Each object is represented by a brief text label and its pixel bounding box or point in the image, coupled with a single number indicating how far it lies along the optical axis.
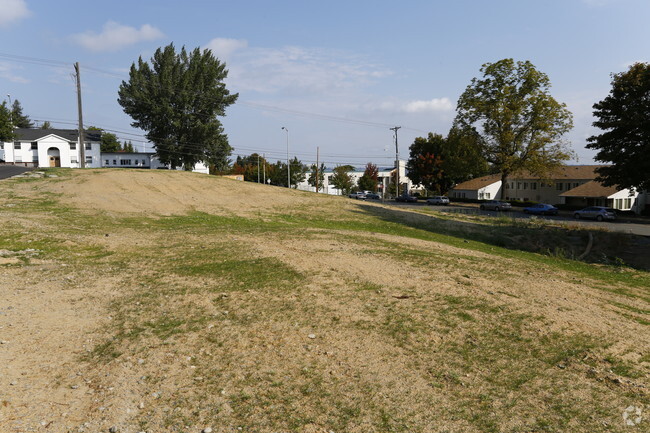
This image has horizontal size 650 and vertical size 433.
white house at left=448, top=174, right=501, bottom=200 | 75.50
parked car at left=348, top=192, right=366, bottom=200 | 77.69
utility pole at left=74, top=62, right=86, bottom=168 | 44.44
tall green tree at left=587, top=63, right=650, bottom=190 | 32.59
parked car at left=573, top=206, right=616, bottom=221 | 42.88
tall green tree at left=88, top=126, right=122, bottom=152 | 115.90
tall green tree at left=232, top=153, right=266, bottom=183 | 103.19
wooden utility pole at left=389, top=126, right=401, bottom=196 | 74.45
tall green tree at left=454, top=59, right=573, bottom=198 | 50.75
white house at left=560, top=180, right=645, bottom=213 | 55.42
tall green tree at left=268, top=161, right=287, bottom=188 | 93.69
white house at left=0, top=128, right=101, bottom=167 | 72.31
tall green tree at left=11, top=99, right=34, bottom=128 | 116.78
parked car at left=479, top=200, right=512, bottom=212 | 54.03
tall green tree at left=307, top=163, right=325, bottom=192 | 102.56
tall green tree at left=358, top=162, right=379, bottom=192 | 99.62
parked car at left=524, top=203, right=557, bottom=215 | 48.75
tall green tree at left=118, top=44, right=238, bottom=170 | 60.56
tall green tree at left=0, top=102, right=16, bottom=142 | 48.28
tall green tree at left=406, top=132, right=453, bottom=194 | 77.12
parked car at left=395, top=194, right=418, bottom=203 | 70.56
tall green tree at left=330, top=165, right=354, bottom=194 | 95.88
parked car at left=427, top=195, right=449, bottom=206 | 63.44
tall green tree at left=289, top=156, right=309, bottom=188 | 93.52
